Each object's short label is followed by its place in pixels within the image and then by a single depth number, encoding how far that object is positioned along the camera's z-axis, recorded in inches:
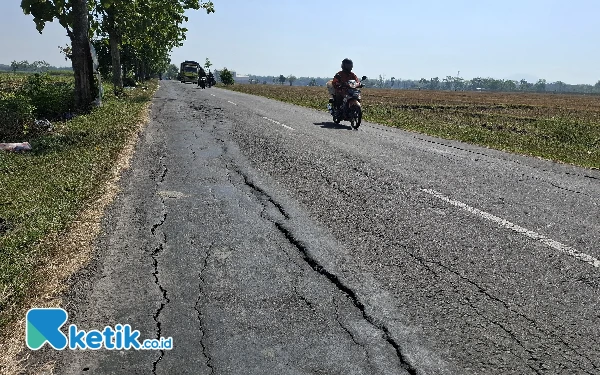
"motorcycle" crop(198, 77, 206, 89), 1790.8
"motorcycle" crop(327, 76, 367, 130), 539.2
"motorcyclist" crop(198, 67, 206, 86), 1874.8
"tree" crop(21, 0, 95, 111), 537.3
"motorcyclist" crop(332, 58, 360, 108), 547.2
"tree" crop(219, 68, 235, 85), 3041.3
